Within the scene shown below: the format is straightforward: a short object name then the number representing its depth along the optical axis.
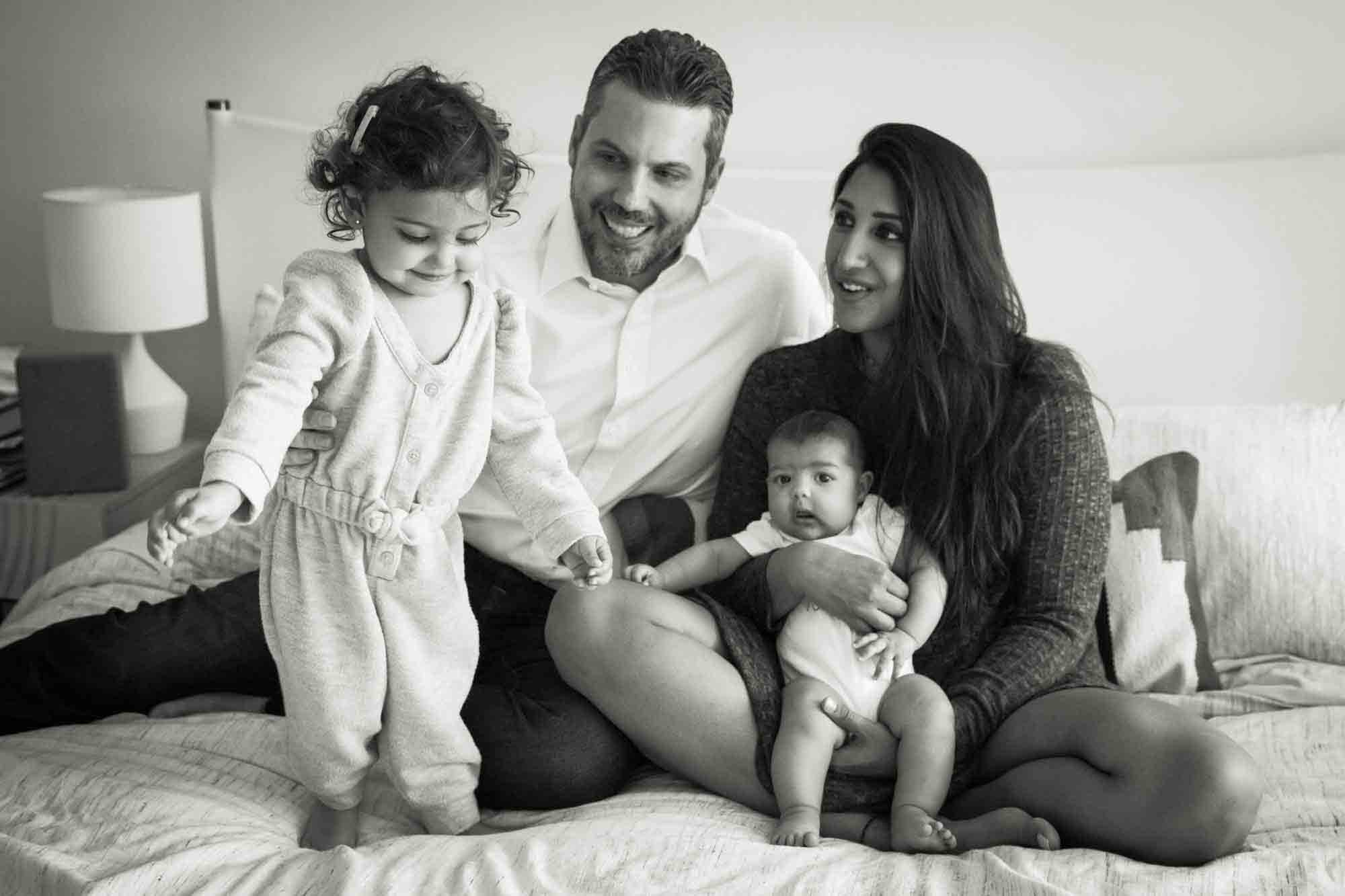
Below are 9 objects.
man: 1.85
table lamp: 2.62
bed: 1.40
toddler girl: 1.47
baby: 1.53
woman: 1.61
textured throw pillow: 1.99
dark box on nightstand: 2.47
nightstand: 2.58
